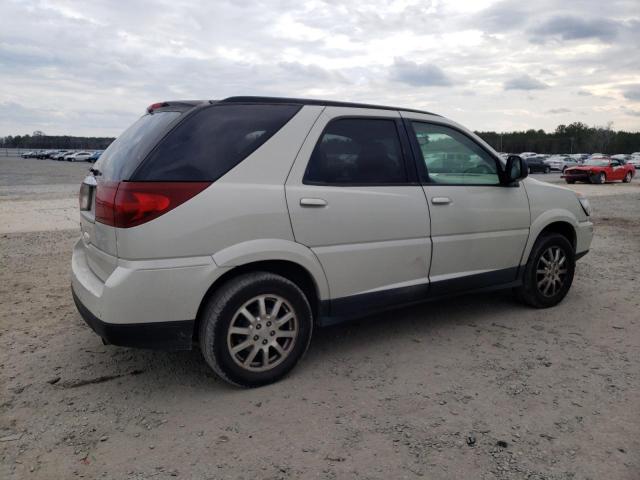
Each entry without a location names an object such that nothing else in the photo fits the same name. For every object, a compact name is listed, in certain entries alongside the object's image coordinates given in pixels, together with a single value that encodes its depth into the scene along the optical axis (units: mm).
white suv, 3018
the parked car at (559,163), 43312
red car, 26609
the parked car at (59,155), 74619
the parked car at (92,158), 66125
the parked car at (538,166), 41844
